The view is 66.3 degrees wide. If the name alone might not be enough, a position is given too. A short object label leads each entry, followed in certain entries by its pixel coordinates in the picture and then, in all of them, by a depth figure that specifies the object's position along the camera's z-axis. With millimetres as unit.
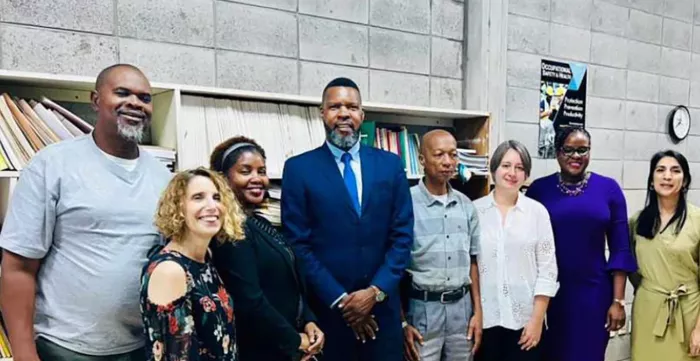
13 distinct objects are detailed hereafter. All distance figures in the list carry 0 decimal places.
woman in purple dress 2605
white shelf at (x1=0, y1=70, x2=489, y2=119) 1883
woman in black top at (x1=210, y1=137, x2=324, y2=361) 1714
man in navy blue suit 2025
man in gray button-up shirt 2254
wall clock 4301
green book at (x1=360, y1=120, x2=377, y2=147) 2711
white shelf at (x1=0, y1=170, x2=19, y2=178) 1784
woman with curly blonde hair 1419
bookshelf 1908
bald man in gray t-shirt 1522
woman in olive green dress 2613
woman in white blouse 2381
